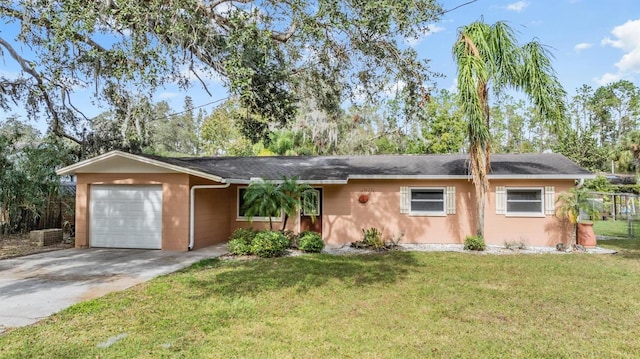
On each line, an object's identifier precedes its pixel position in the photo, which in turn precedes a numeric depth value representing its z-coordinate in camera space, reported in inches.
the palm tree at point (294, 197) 430.0
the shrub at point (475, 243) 442.9
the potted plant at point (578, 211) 440.5
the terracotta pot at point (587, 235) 462.3
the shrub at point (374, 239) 455.8
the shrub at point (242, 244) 406.9
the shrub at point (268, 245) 400.8
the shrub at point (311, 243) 428.1
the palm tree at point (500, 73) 429.1
